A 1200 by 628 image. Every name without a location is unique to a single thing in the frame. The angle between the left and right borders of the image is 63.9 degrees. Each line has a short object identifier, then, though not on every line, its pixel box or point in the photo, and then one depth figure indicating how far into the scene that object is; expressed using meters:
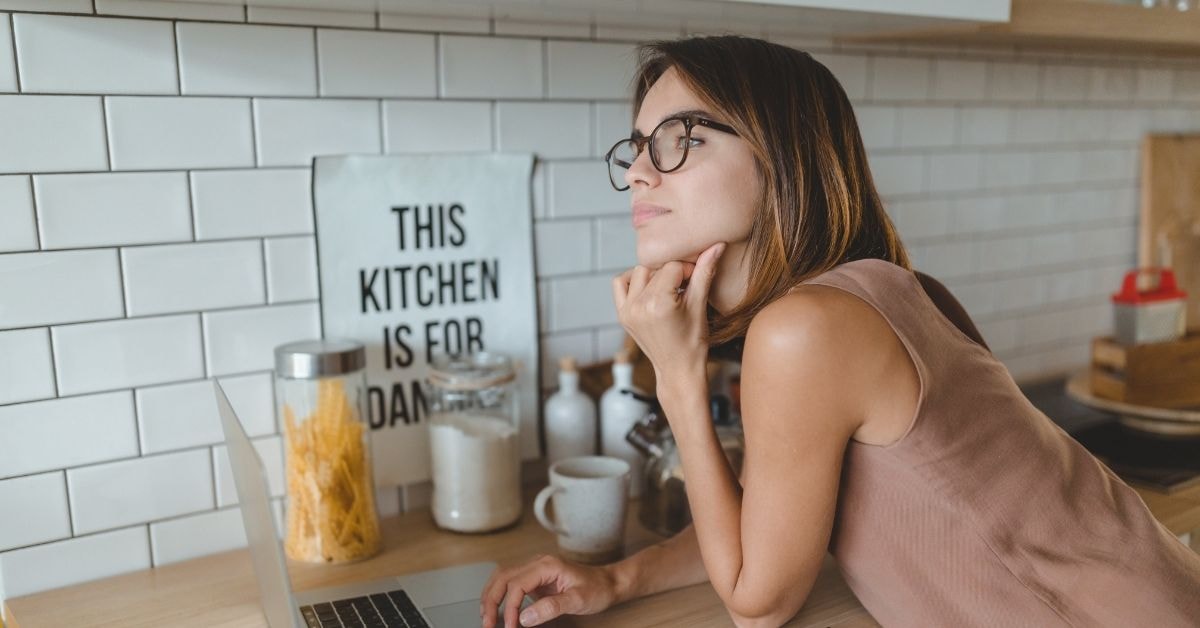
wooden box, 1.65
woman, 0.90
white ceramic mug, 1.17
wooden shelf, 1.40
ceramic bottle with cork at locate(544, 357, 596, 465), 1.39
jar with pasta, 1.16
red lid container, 1.79
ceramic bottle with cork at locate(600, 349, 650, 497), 1.40
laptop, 0.81
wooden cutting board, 2.13
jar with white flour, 1.26
